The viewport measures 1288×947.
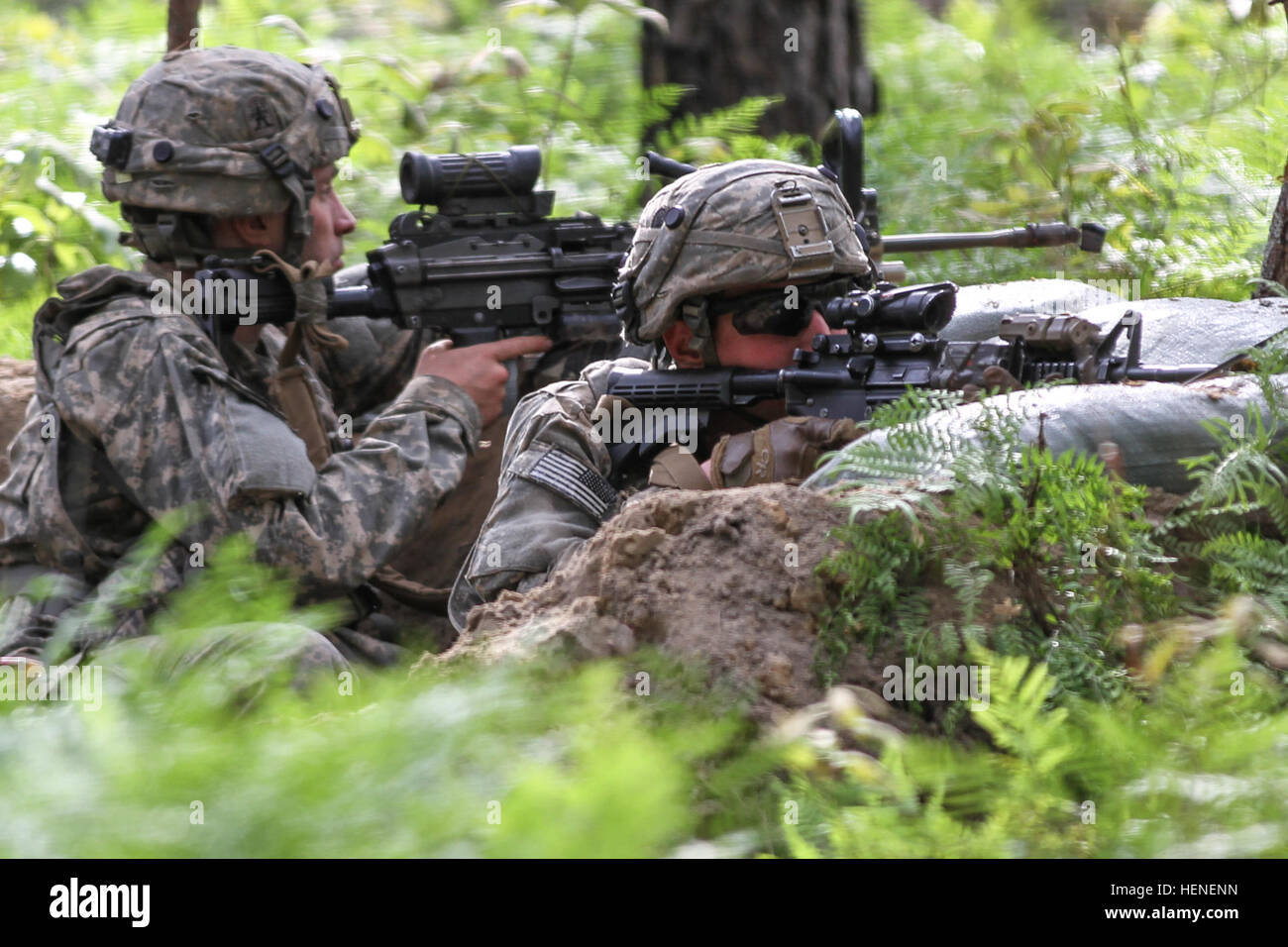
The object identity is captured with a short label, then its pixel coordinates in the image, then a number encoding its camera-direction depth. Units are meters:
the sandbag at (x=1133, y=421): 6.41
